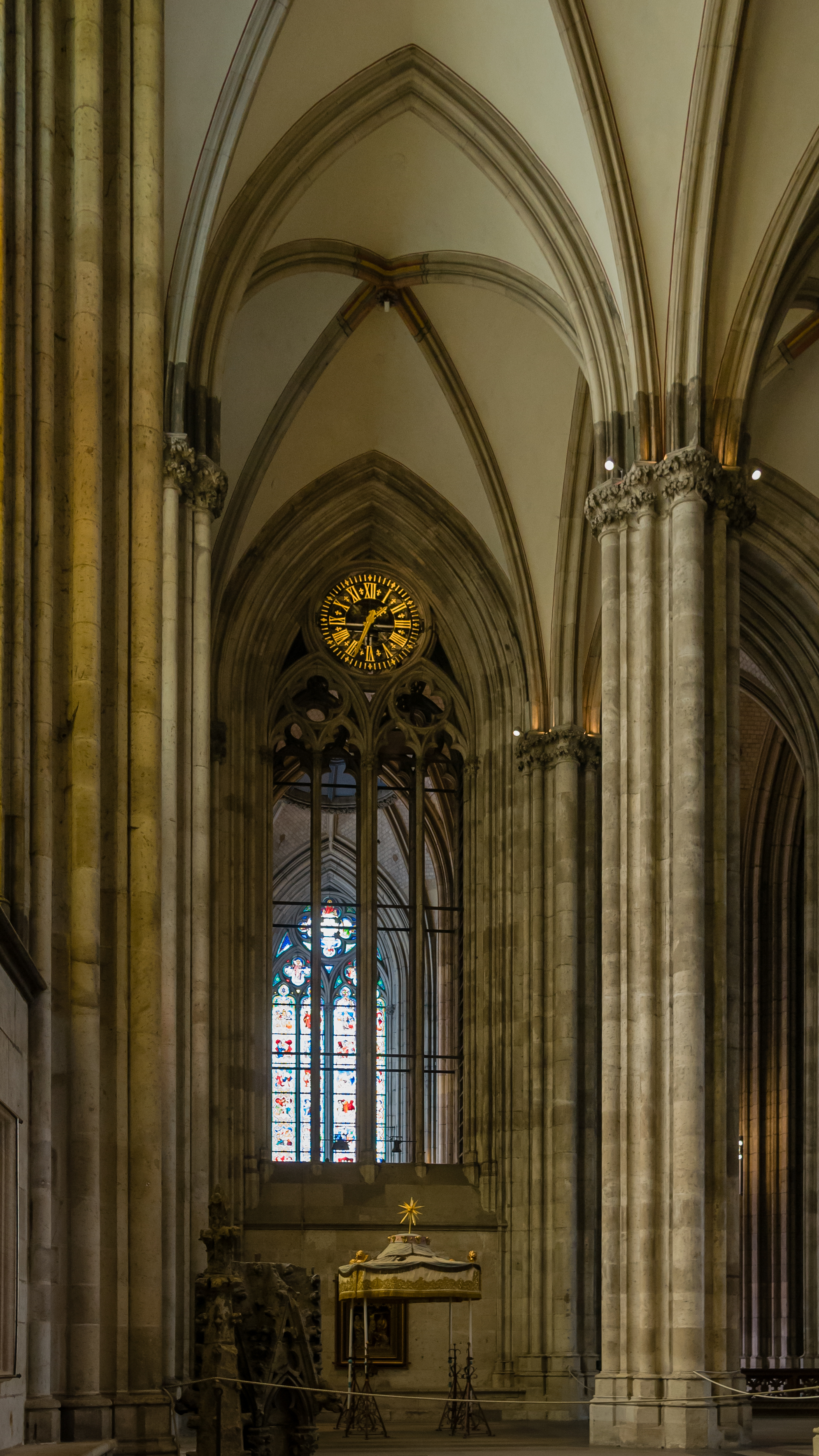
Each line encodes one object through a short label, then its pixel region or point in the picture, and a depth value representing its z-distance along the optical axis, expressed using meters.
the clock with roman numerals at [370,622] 24.23
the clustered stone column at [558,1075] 20.94
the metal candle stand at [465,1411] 17.19
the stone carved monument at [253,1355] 10.39
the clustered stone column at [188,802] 14.52
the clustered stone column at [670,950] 14.75
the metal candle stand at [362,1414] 15.84
